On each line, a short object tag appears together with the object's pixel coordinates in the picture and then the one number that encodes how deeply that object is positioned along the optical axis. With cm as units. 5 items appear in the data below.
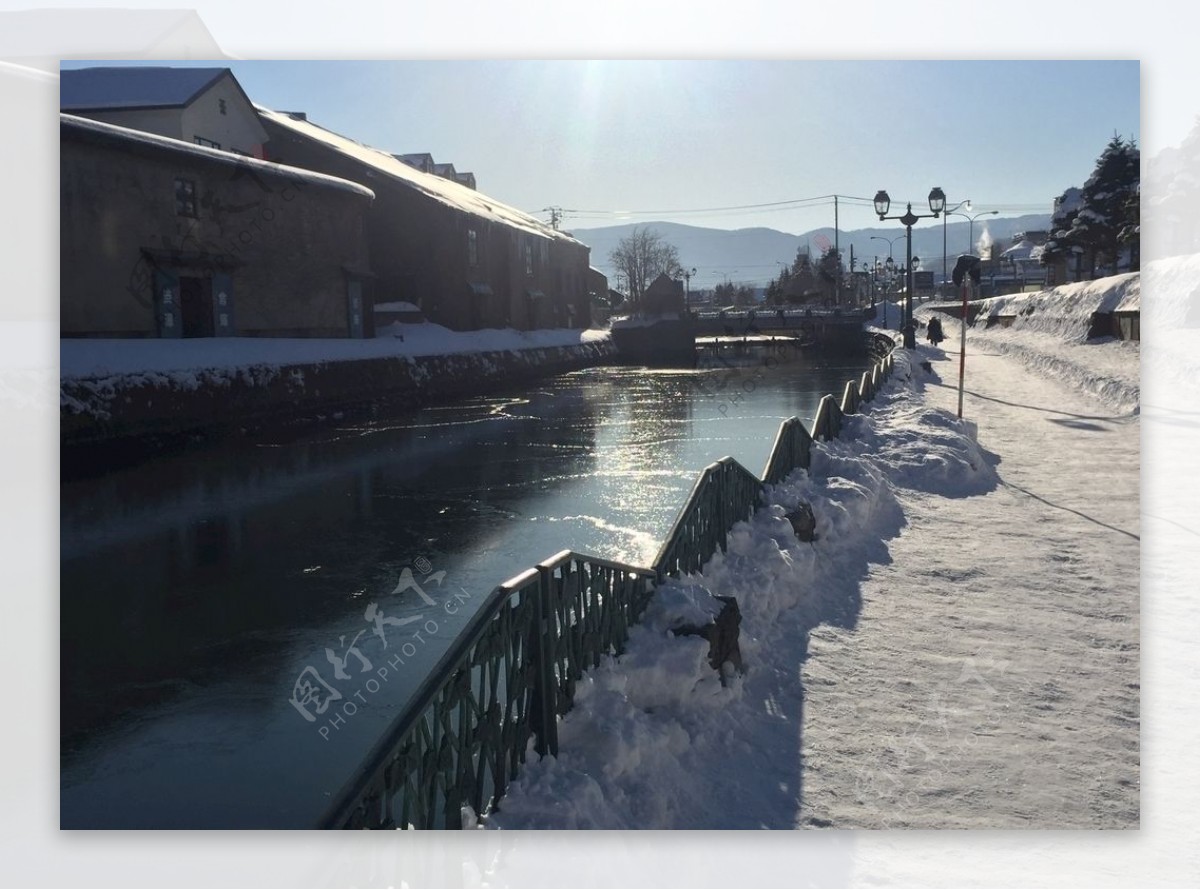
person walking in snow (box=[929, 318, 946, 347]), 3807
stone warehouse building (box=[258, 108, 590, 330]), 2253
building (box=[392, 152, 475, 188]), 3463
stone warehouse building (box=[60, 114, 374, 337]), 1156
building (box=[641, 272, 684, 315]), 4434
